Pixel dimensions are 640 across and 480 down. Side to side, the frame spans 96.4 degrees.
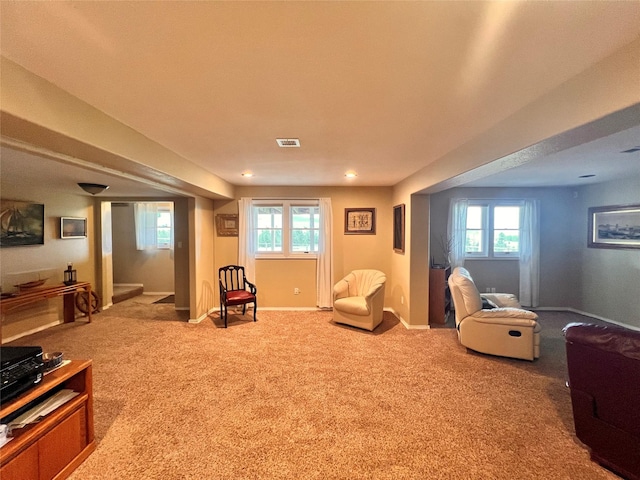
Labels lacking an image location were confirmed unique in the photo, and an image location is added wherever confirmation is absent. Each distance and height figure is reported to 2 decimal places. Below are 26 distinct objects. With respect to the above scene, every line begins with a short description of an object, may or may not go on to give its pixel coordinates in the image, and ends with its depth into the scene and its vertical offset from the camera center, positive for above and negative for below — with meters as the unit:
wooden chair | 4.69 -0.97
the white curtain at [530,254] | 5.46 -0.35
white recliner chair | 3.34 -1.09
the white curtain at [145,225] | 7.31 +0.28
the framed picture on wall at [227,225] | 5.54 +0.21
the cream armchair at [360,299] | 4.36 -1.03
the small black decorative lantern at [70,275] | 4.84 -0.66
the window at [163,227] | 7.48 +0.23
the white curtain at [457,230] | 5.48 +0.11
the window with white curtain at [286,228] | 5.59 +0.15
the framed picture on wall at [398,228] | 4.86 +0.13
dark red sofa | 1.73 -1.00
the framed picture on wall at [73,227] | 4.89 +0.15
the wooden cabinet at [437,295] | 4.69 -0.98
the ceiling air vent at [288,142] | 2.62 +0.89
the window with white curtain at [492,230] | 5.64 +0.11
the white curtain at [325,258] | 5.48 -0.43
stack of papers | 1.62 -1.05
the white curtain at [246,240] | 5.48 -0.08
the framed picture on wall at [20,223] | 4.04 +0.19
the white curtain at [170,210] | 7.47 +0.69
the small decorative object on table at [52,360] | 1.86 -0.82
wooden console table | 3.87 -0.89
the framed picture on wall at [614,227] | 4.41 +0.15
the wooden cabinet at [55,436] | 1.52 -1.18
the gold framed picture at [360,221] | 5.52 +0.28
